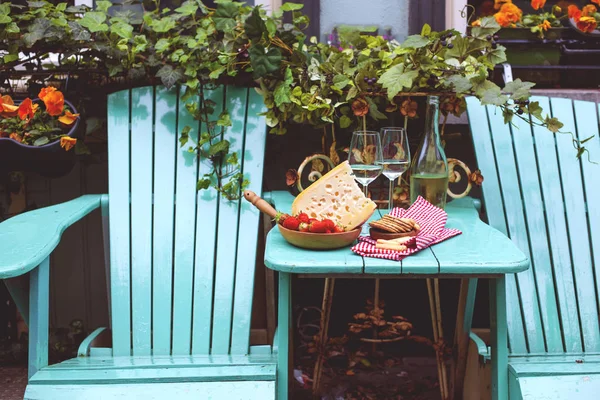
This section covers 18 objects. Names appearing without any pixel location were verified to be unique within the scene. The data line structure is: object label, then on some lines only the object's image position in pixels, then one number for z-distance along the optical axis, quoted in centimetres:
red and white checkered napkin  169
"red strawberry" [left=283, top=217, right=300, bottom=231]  177
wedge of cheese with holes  179
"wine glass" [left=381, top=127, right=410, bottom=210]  199
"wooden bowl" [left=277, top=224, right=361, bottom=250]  174
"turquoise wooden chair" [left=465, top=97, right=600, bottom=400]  221
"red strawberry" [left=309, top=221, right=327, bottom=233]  173
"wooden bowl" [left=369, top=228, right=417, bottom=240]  180
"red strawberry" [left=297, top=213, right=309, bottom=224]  177
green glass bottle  212
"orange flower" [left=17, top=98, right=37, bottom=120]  227
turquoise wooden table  164
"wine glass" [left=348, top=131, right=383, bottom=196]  194
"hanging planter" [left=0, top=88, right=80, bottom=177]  230
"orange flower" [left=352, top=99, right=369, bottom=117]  225
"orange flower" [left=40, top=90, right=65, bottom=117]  230
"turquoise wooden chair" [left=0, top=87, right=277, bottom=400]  213
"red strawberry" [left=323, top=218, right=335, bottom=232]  174
